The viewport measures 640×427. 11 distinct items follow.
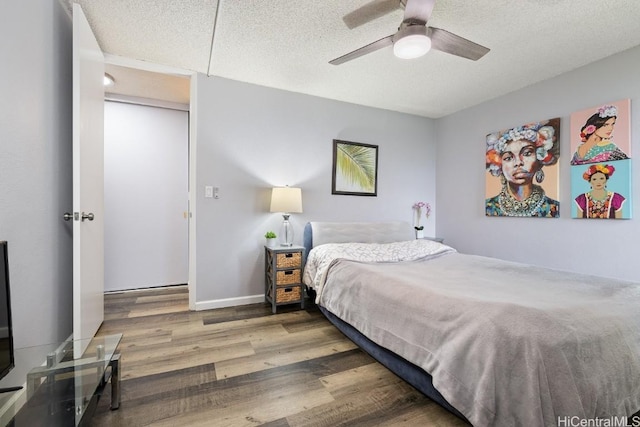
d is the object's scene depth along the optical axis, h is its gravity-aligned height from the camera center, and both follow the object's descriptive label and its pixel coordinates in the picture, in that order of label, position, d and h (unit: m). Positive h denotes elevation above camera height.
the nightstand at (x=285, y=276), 2.78 -0.67
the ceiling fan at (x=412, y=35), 1.68 +1.13
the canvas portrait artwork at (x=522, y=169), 2.79 +0.49
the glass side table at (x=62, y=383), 1.11 -0.80
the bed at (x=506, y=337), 1.06 -0.58
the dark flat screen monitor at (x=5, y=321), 1.00 -0.41
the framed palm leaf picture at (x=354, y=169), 3.45 +0.56
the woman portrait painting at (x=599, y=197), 2.34 +0.14
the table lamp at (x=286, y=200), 2.87 +0.12
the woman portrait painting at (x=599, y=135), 2.31 +0.70
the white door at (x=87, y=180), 1.74 +0.21
